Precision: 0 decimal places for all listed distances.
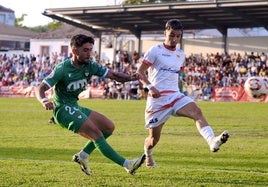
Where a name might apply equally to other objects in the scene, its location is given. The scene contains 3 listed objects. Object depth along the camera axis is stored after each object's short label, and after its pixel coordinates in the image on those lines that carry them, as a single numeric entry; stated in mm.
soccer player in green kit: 9086
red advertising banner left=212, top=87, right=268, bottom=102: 39688
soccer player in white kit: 10398
